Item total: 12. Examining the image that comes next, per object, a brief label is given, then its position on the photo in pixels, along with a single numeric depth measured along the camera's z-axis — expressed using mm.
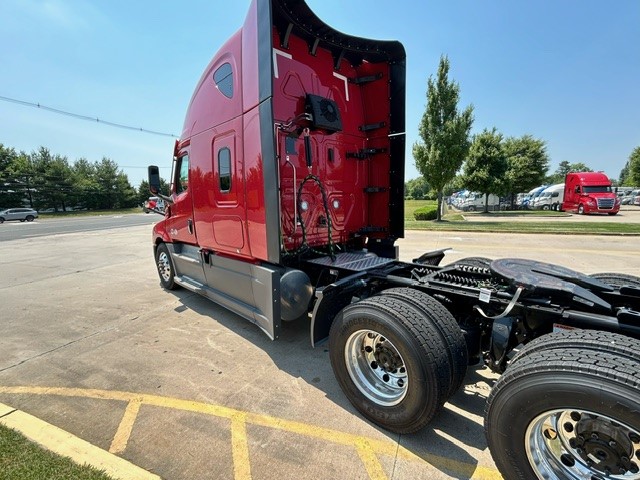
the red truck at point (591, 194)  24547
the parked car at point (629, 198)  45250
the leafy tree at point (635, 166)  44719
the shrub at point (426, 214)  23578
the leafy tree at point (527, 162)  36031
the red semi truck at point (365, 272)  1720
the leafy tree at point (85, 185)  54844
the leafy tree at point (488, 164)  28547
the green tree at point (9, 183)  46000
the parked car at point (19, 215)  38562
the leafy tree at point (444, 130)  20203
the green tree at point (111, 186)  60000
